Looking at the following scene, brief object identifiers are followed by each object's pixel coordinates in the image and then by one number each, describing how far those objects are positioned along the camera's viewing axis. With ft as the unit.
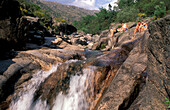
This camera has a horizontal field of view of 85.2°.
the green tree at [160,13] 70.35
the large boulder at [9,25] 19.88
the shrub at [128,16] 118.98
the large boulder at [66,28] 162.96
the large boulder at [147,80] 6.77
